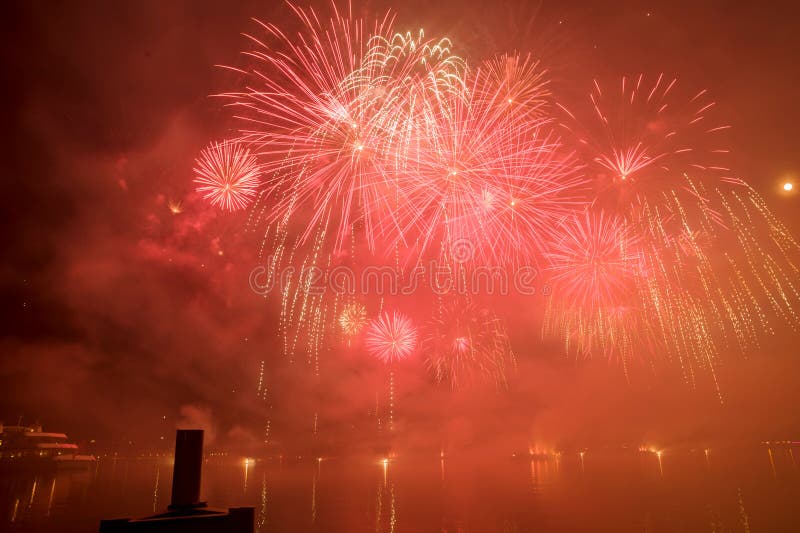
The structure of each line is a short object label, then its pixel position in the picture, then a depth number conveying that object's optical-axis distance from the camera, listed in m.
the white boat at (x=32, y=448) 68.44
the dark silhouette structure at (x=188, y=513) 9.84
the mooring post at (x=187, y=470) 10.62
